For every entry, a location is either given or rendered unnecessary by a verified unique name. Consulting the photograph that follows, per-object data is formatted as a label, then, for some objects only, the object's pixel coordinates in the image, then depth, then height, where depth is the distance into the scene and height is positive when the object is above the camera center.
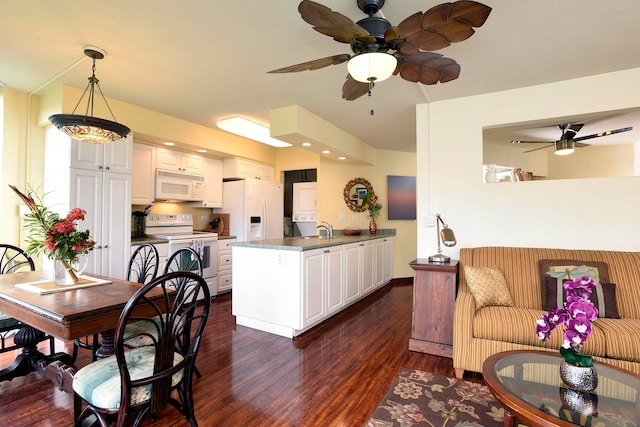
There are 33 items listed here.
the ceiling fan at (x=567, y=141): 3.77 +0.96
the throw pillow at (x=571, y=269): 2.51 -0.41
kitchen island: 3.09 -0.65
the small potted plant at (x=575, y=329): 1.38 -0.50
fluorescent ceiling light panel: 4.08 +1.27
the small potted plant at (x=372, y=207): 5.66 +0.25
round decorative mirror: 5.67 +0.52
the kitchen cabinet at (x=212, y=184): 4.91 +0.58
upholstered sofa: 2.07 -0.66
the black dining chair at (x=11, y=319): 2.14 -0.67
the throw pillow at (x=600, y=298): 2.36 -0.60
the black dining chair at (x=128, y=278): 2.20 -0.66
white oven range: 4.08 -0.20
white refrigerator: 4.96 +0.21
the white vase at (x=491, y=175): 3.41 +0.49
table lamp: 2.82 -0.20
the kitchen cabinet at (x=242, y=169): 5.04 +0.85
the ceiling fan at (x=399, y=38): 1.43 +0.93
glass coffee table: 1.26 -0.78
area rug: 1.82 -1.16
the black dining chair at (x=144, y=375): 1.32 -0.71
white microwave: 4.23 +0.50
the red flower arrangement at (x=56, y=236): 1.94 -0.09
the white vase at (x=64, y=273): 2.05 -0.34
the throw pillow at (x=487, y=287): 2.55 -0.55
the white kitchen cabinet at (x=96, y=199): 3.09 +0.23
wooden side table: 2.71 -0.77
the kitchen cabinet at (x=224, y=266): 4.68 -0.67
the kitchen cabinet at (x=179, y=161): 4.28 +0.86
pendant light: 2.17 +0.68
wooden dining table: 1.51 -0.45
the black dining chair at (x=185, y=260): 3.85 -0.50
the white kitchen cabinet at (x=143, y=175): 3.96 +0.60
